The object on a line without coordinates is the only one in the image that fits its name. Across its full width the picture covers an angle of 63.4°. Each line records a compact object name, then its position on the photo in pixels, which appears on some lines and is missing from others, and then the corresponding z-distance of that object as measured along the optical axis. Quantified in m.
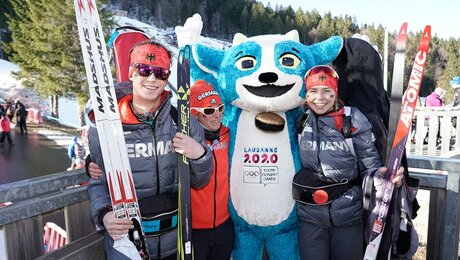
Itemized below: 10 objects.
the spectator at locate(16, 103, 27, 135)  16.36
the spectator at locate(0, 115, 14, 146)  14.38
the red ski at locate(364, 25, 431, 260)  2.08
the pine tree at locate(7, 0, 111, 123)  21.09
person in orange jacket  2.31
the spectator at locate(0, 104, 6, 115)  16.48
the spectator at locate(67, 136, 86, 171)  9.40
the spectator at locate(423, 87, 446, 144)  7.84
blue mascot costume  2.50
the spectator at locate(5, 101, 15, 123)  17.91
